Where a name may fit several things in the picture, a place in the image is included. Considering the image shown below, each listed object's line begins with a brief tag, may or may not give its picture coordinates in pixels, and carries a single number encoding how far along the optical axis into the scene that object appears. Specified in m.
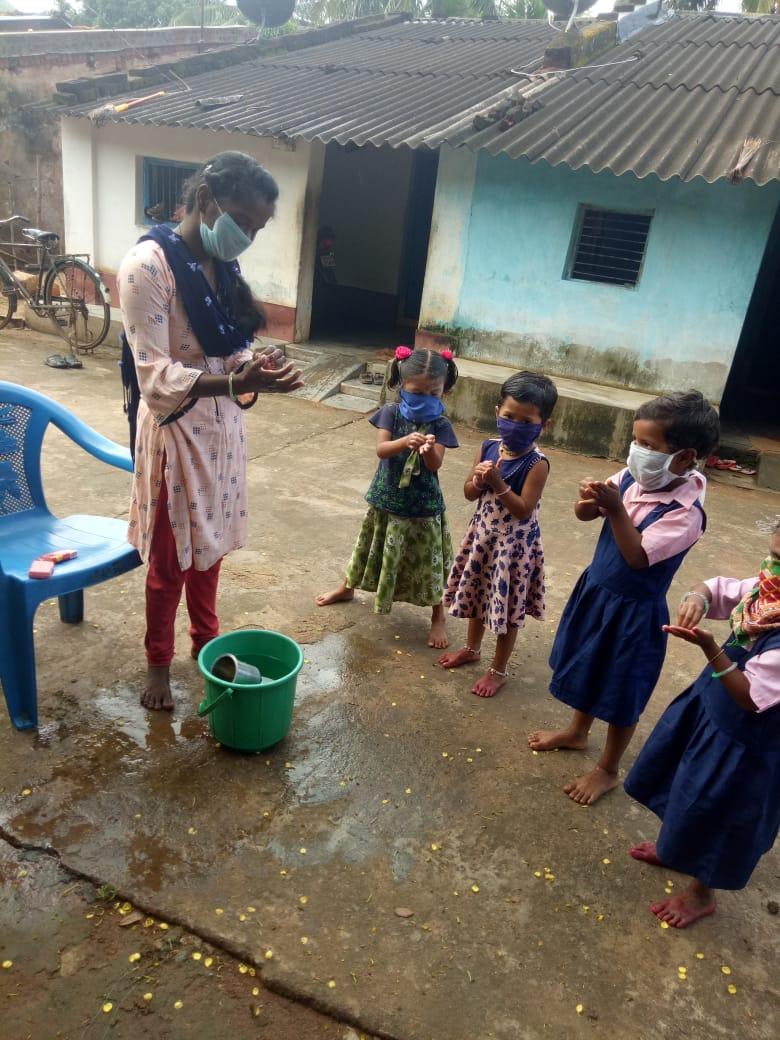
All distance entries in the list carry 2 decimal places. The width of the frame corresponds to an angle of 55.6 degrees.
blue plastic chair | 2.51
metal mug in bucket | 2.55
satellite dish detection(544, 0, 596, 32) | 11.56
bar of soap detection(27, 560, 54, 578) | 2.52
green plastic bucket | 2.50
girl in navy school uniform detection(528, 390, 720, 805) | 2.21
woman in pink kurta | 2.35
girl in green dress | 3.09
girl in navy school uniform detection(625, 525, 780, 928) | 1.85
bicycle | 8.84
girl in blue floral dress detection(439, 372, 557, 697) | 2.80
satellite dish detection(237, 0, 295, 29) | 13.09
